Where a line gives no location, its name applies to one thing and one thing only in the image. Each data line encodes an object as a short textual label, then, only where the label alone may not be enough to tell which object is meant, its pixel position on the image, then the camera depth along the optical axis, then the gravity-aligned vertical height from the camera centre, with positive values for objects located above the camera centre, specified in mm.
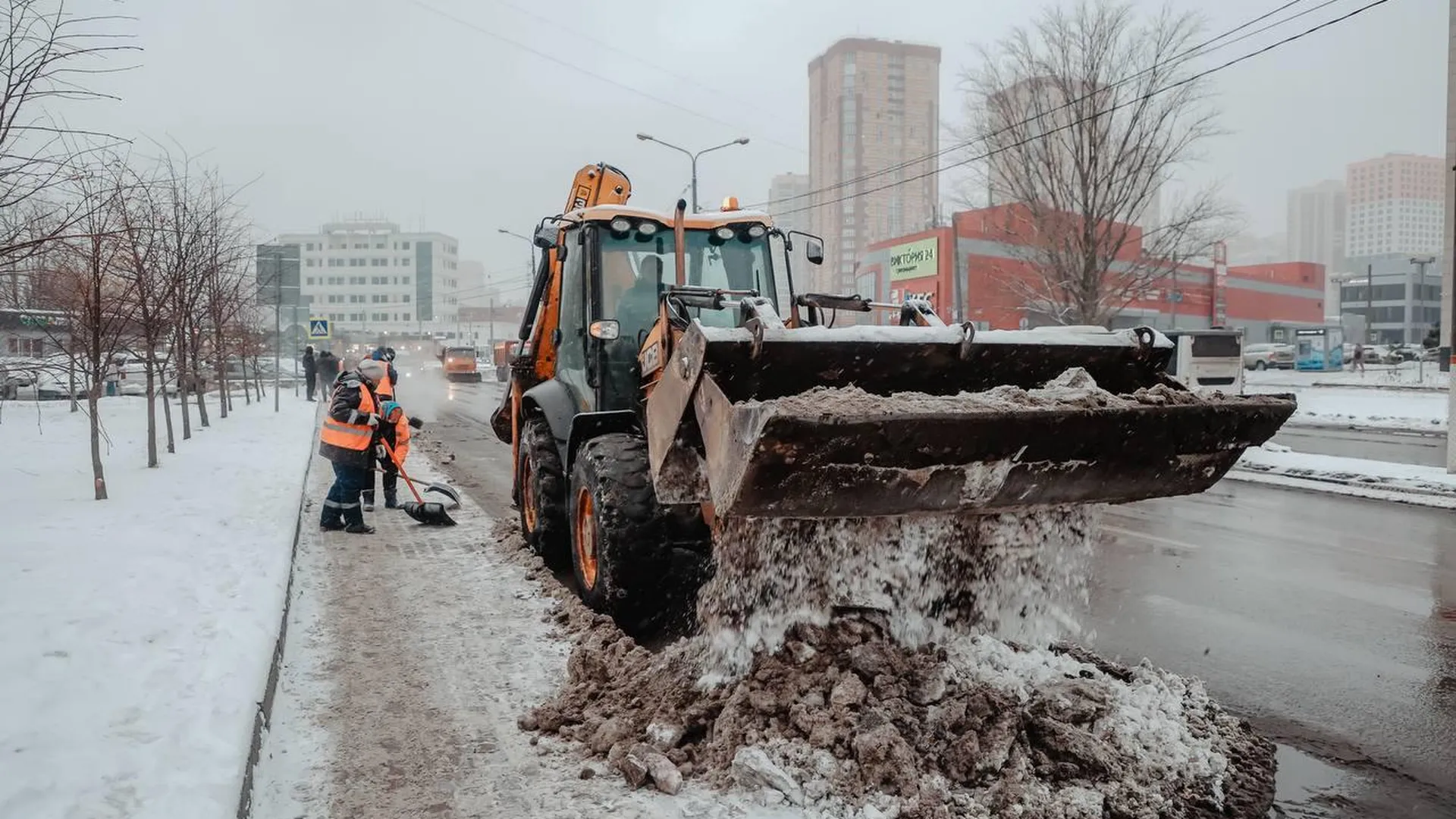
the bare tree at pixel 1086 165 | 20422 +4252
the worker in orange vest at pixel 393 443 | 8969 -743
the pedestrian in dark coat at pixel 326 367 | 26972 -81
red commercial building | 40750 +3883
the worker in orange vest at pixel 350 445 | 7980 -657
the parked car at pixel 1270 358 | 46844 +348
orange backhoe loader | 3568 -208
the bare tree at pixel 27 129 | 4809 +1172
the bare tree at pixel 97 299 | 8291 +636
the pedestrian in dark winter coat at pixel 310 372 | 27844 -235
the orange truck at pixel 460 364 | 42156 +9
